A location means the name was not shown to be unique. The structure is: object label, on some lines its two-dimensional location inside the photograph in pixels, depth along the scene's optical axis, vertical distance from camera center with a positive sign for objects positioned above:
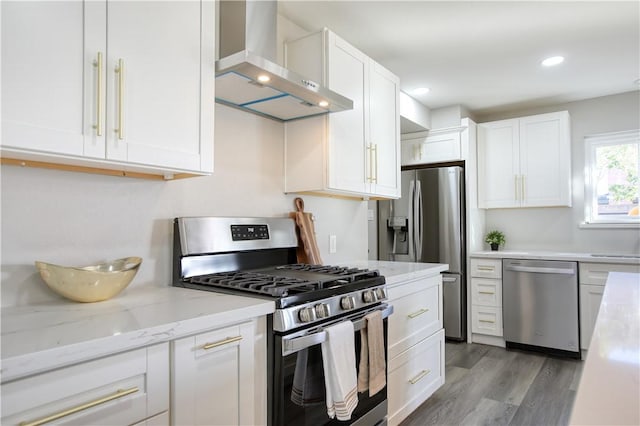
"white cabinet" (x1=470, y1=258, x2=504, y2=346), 3.94 -0.78
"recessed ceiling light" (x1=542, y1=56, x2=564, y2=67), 3.14 +1.28
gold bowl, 1.30 -0.19
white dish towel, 1.59 -0.60
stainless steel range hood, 1.70 +0.64
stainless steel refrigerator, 4.09 -0.06
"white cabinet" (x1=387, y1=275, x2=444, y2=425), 2.19 -0.73
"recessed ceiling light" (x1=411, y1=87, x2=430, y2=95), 3.78 +1.26
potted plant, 4.33 -0.19
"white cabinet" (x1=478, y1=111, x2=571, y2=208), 3.93 +0.61
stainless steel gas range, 1.44 -0.27
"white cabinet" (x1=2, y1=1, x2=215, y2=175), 1.13 +0.46
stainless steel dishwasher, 3.55 -0.77
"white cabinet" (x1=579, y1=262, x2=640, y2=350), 3.46 -0.61
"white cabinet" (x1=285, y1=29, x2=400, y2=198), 2.30 +0.56
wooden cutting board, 2.40 -0.11
